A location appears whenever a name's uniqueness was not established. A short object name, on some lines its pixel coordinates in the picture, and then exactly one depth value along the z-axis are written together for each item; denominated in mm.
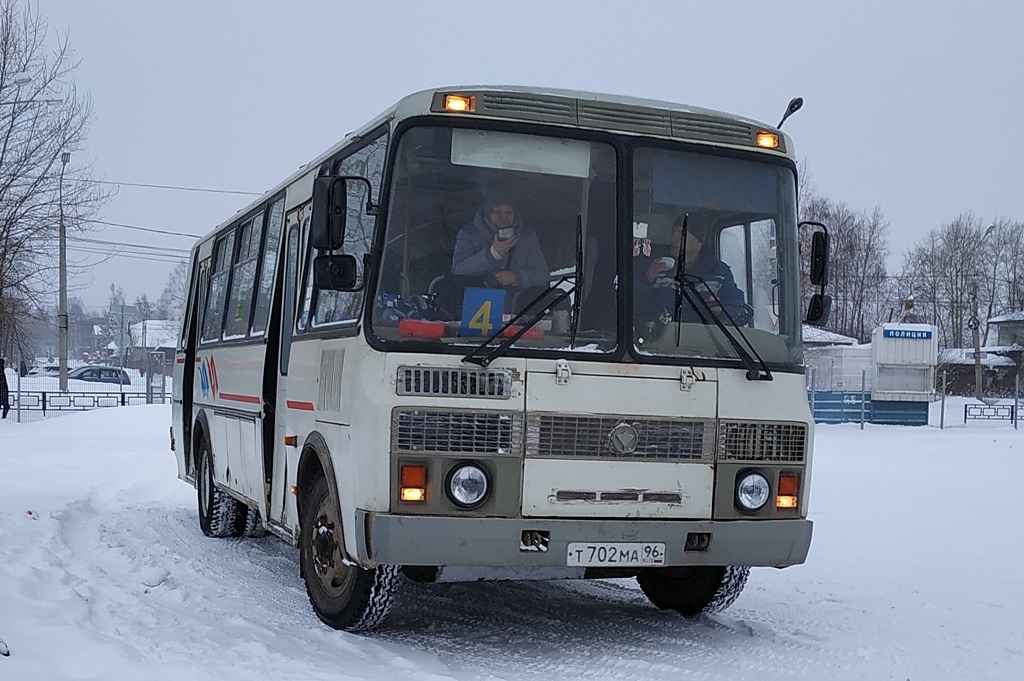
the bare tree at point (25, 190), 26844
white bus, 6363
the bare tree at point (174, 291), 92375
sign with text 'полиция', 37344
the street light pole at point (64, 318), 36862
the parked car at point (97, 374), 53750
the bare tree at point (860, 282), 76188
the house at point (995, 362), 75938
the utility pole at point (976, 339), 60419
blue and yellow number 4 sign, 6465
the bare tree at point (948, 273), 76188
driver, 6711
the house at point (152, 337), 104506
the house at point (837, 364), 38875
